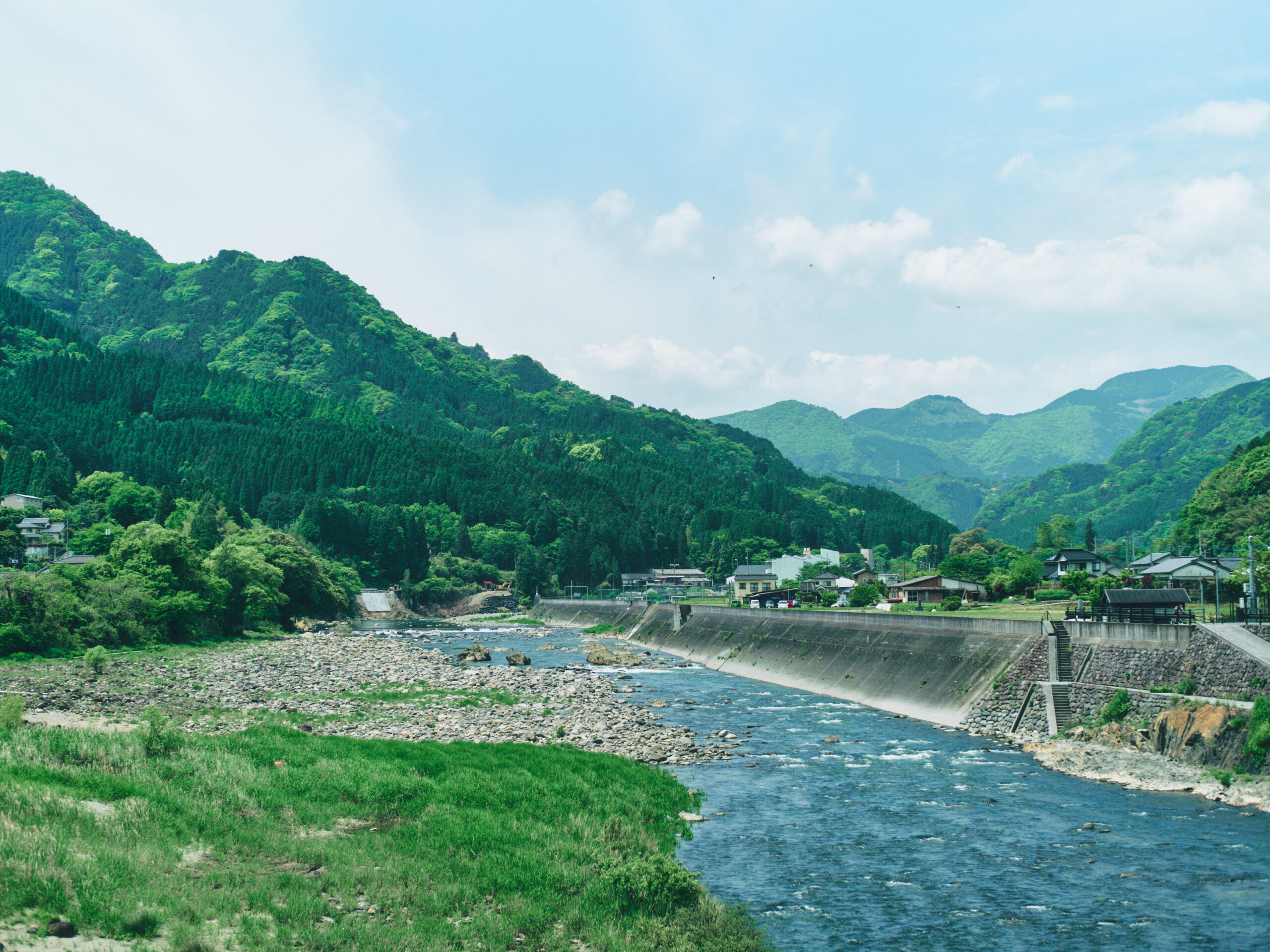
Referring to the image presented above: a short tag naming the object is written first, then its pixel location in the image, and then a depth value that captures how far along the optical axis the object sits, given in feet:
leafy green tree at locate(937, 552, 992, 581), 391.86
